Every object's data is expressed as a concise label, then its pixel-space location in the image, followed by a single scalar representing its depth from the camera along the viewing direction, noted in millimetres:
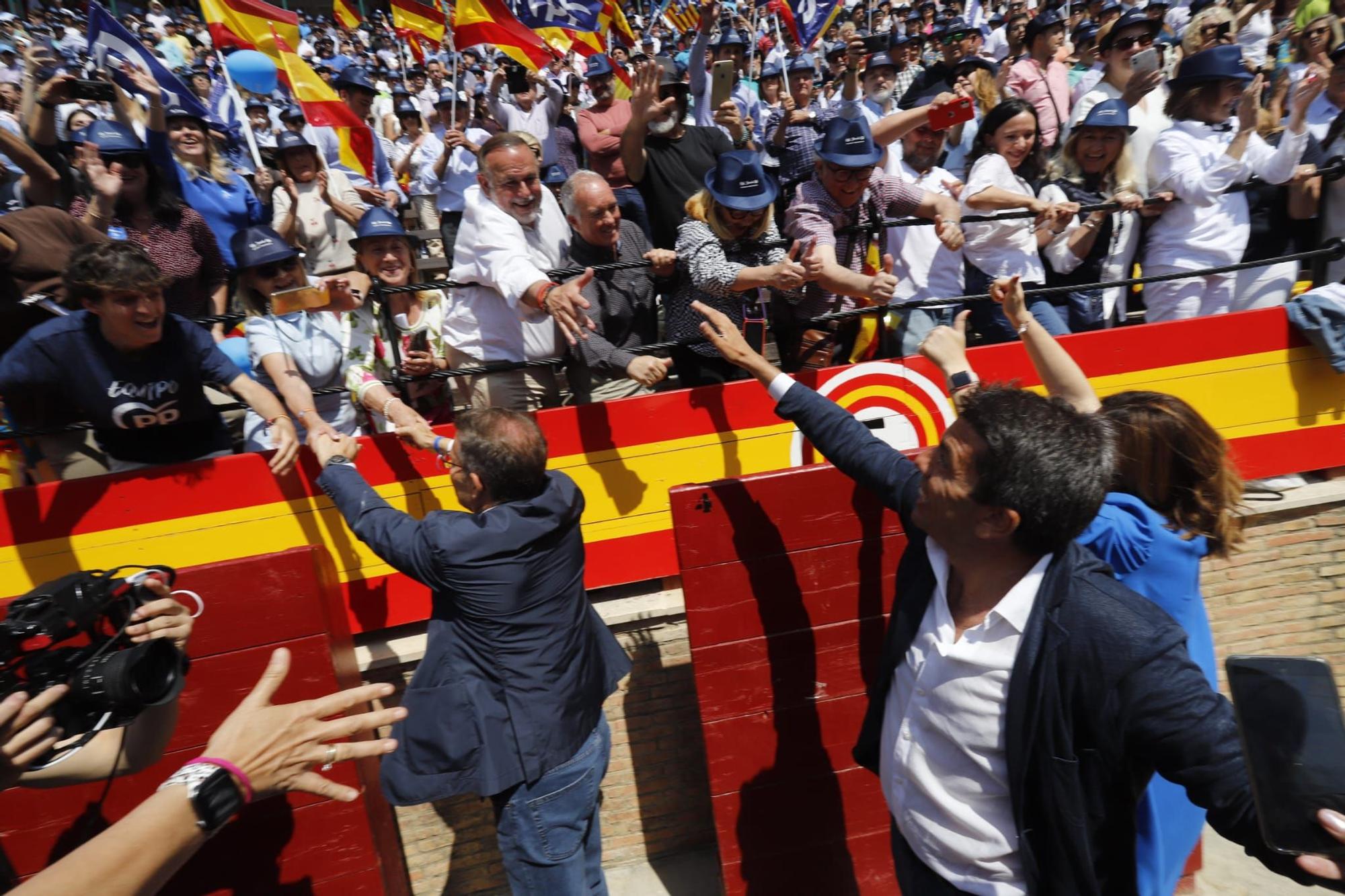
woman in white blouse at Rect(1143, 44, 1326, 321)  4332
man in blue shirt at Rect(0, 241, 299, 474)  3021
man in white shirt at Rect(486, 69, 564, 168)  7504
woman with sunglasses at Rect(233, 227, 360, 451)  3543
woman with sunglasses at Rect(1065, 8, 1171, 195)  5516
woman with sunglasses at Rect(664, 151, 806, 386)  3496
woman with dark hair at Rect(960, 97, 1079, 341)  4289
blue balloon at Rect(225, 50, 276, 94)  6137
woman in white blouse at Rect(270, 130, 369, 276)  5770
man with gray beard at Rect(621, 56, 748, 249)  5047
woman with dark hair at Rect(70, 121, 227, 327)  4312
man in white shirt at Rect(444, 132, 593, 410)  3547
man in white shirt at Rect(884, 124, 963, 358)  4332
